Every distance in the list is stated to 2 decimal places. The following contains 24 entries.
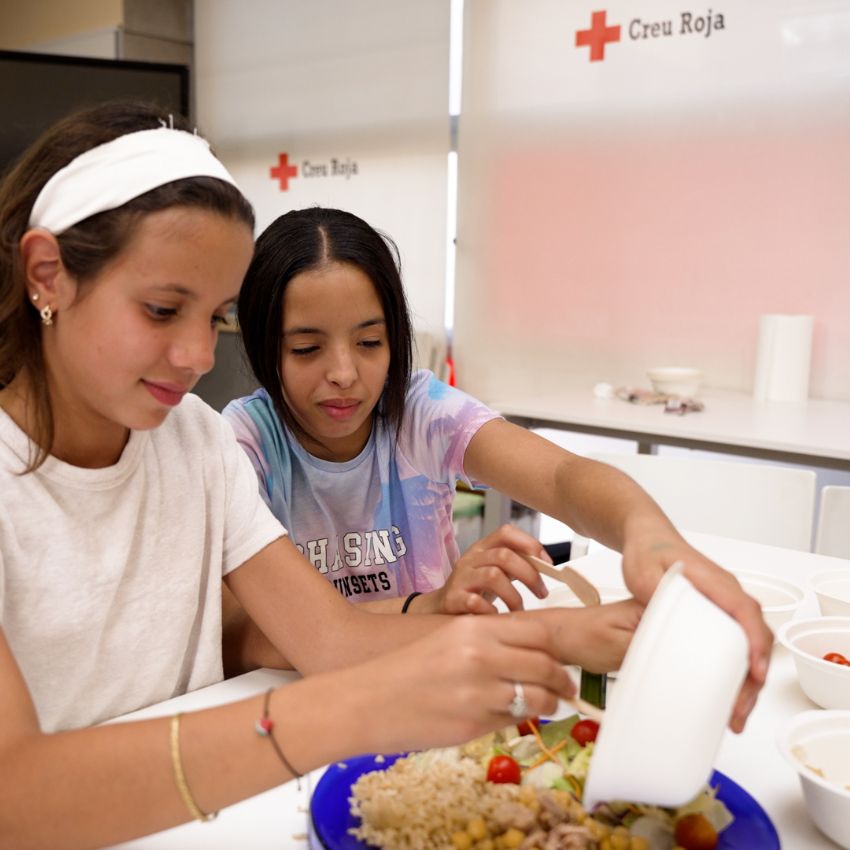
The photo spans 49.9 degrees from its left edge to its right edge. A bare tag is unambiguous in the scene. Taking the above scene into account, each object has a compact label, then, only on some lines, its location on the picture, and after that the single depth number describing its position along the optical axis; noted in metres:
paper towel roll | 3.05
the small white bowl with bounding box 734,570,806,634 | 1.27
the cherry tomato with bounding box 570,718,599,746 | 0.86
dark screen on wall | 4.12
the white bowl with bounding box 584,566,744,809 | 0.60
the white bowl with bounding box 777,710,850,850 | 0.82
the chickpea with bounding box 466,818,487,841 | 0.72
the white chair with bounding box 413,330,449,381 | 4.28
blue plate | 0.72
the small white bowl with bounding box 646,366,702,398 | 3.12
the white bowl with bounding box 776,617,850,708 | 0.97
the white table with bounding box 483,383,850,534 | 2.38
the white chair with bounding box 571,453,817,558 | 1.93
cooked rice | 0.72
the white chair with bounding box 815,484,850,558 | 1.87
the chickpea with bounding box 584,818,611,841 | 0.71
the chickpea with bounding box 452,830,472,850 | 0.71
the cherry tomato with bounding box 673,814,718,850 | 0.71
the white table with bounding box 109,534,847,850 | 0.78
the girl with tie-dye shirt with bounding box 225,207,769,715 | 1.41
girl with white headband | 0.67
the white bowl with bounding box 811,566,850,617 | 1.20
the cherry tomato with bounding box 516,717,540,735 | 0.89
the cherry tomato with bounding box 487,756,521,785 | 0.81
